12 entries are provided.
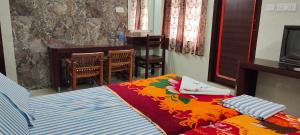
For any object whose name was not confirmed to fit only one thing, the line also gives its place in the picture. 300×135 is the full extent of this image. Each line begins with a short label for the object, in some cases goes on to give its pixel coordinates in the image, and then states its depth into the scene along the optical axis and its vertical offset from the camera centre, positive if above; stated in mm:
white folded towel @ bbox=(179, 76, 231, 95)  1932 -487
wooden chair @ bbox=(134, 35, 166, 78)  4266 -508
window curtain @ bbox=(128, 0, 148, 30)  4535 +355
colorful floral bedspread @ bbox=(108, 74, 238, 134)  1422 -532
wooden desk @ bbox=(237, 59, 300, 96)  2340 -415
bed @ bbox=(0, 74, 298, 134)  1287 -537
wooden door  3264 -48
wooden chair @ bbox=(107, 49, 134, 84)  3693 -497
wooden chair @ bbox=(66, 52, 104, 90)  3361 -536
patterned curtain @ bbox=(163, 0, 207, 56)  3809 +146
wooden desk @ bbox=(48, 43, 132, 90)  3477 -329
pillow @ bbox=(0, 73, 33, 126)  1364 -421
